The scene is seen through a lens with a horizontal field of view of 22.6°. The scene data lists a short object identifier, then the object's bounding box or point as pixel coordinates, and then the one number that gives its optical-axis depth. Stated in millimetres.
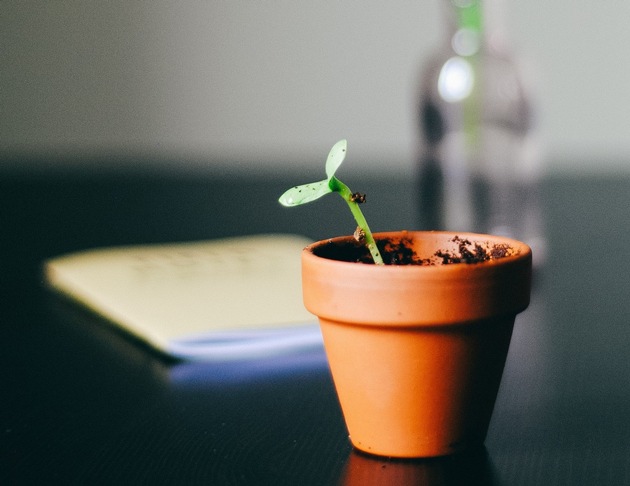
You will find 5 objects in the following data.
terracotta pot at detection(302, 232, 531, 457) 448
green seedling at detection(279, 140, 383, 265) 457
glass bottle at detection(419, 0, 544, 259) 829
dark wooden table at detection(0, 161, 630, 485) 466
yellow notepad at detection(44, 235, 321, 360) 595
